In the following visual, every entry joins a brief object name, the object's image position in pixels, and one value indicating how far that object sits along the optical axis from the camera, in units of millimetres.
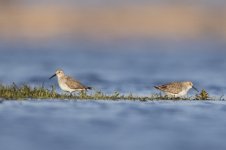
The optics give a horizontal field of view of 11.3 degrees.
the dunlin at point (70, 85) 26922
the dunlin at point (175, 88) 27203
